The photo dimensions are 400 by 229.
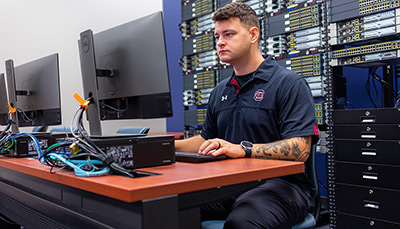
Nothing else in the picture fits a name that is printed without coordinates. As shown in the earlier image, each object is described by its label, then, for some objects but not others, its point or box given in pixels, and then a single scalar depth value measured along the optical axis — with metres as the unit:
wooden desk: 0.82
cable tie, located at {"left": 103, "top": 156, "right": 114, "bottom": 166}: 1.00
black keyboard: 1.21
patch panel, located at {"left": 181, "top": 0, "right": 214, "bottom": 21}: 3.92
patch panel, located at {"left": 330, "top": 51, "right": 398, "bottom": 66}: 2.48
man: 1.30
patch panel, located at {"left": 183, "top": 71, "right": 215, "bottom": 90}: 3.93
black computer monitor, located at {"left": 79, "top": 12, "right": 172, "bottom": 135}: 1.25
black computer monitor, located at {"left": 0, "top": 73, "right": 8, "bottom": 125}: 2.29
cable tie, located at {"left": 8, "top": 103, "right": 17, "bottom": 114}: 1.96
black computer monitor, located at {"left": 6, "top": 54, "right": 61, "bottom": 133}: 1.96
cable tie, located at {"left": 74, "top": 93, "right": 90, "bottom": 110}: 1.21
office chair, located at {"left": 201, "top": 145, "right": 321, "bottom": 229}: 1.36
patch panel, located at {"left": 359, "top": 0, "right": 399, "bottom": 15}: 2.46
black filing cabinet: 2.34
